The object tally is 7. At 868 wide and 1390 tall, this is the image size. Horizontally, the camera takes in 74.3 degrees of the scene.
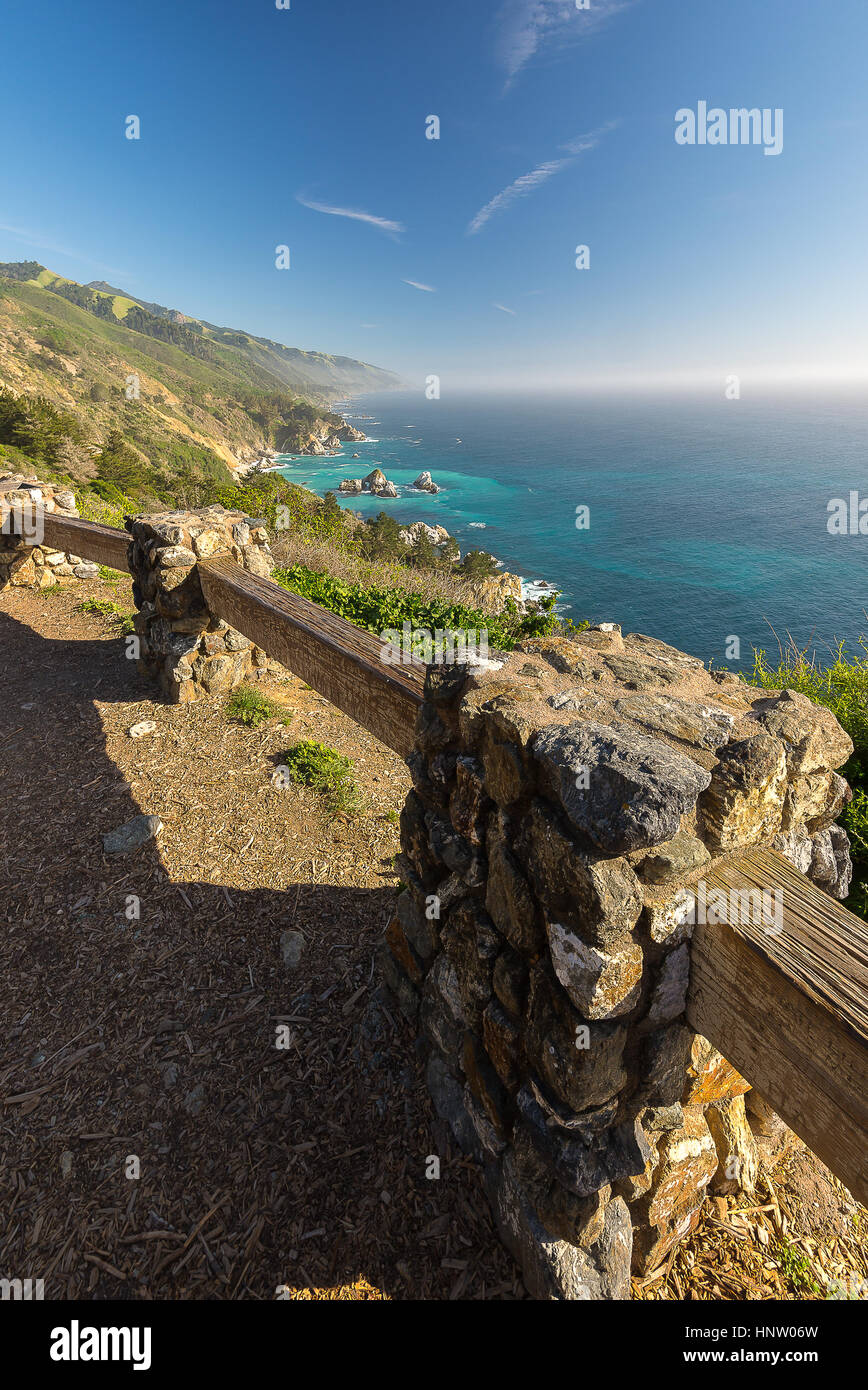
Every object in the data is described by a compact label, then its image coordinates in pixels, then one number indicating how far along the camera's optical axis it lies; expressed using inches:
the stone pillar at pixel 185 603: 285.4
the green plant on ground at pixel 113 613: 377.7
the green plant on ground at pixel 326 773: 236.4
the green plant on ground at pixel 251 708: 284.0
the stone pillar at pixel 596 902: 78.1
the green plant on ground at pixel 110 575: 458.9
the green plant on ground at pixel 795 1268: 102.3
